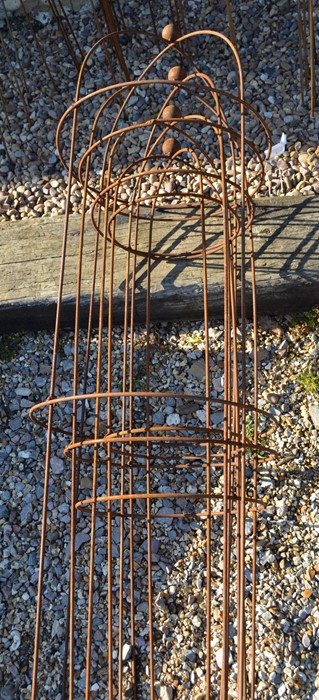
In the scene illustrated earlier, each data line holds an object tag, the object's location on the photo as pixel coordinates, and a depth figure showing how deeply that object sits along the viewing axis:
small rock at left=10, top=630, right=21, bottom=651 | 1.92
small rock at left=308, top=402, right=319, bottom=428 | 2.10
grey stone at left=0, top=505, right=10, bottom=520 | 2.09
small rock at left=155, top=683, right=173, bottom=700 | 1.83
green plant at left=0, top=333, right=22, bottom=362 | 2.33
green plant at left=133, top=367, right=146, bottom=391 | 2.21
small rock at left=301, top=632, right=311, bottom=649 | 1.84
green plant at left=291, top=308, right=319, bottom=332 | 2.22
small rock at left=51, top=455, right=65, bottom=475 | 2.13
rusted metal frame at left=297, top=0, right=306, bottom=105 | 2.40
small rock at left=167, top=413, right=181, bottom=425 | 2.15
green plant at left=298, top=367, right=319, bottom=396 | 2.13
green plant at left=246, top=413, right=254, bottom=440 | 2.11
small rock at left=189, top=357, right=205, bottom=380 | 2.21
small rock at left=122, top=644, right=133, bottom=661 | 1.88
